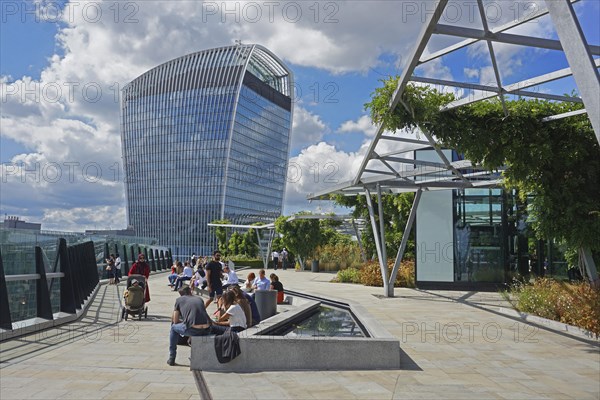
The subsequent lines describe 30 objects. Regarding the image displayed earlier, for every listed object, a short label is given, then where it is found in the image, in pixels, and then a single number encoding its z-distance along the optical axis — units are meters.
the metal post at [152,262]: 36.41
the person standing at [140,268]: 13.76
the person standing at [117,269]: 23.61
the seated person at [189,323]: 7.61
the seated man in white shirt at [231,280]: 16.83
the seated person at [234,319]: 8.16
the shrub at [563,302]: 10.00
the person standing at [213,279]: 14.77
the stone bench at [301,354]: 7.16
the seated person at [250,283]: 14.84
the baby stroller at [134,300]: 12.01
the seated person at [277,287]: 14.39
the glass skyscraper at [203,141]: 109.56
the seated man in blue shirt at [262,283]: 13.71
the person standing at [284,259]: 39.56
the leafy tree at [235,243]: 56.95
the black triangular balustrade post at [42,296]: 10.51
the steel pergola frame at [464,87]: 4.21
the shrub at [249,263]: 45.92
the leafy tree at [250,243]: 53.22
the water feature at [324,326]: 9.37
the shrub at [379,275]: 21.33
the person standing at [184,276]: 21.20
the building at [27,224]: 52.61
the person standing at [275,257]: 38.22
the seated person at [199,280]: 19.94
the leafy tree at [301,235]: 35.94
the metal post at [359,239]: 27.12
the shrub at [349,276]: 23.55
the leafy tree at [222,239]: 64.72
